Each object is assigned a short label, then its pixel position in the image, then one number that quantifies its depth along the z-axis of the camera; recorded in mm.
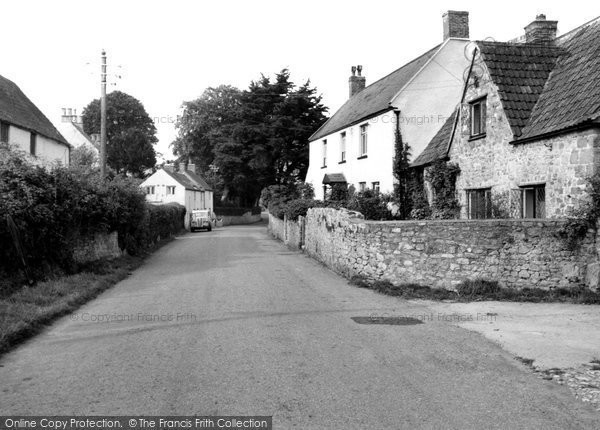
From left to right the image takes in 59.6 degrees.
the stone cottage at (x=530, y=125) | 12305
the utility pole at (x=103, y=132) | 23819
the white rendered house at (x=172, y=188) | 57562
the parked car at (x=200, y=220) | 50531
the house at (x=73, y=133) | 54312
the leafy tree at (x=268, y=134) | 51031
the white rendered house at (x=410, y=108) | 24250
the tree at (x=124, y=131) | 66500
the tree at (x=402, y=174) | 23047
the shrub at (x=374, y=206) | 23422
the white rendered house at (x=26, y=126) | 29077
